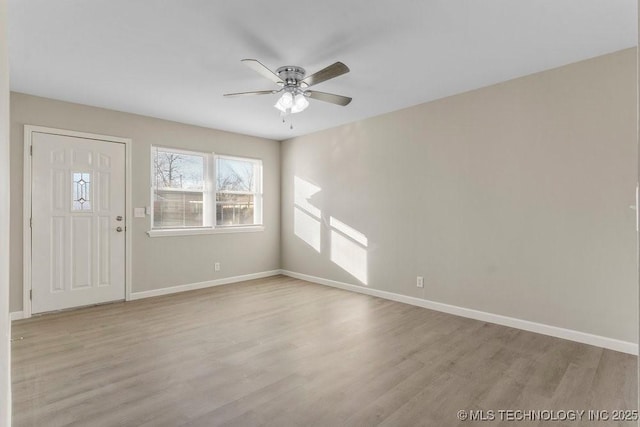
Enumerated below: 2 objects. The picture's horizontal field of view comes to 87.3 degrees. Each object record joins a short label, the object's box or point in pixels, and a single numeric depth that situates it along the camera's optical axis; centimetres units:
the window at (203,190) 488
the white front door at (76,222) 385
